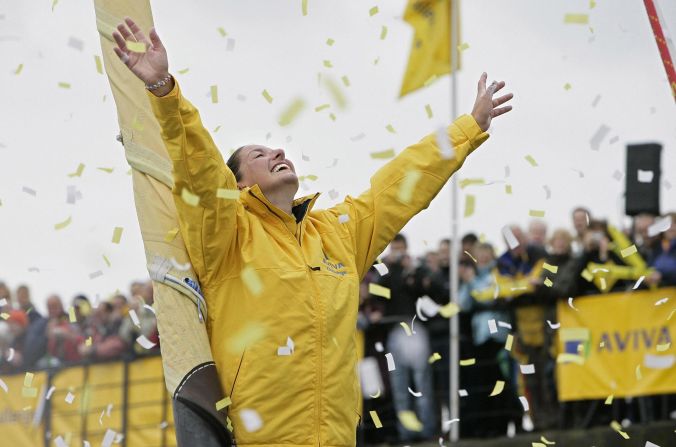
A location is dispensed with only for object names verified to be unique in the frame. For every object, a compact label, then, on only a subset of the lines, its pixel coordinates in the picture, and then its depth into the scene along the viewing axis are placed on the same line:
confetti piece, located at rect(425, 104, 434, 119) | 11.38
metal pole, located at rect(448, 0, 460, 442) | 21.31
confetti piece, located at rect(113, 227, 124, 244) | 11.22
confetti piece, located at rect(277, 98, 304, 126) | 10.73
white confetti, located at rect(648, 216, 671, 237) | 18.80
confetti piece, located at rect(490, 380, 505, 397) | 19.15
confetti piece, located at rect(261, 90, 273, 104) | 11.09
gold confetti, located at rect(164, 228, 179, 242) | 9.97
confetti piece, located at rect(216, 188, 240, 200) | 9.37
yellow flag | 25.48
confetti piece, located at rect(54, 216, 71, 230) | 12.41
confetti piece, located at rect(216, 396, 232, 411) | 9.39
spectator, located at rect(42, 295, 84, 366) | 24.81
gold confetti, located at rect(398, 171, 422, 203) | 10.59
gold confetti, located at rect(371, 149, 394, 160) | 12.11
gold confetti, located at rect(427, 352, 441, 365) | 21.29
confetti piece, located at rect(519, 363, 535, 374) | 18.96
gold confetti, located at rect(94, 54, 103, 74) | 11.11
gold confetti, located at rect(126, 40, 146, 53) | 8.97
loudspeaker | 19.05
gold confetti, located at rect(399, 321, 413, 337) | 21.58
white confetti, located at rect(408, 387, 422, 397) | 21.37
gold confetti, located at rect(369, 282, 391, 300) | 21.67
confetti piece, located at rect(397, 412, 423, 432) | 21.98
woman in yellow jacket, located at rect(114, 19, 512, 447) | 9.13
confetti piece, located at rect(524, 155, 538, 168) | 12.62
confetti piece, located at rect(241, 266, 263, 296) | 9.58
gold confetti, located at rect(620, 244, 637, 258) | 18.06
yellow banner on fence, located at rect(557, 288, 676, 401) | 19.17
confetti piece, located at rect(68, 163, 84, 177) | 12.01
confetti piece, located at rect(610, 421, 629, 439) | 18.86
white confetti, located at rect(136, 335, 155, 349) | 11.89
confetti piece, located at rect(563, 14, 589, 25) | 11.85
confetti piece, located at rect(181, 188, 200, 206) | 9.30
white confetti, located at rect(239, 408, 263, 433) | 9.37
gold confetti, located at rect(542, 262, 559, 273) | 18.66
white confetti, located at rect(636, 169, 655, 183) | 19.20
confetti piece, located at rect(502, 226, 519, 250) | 16.77
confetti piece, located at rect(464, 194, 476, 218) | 12.92
